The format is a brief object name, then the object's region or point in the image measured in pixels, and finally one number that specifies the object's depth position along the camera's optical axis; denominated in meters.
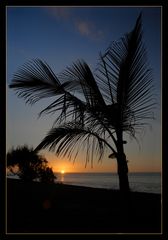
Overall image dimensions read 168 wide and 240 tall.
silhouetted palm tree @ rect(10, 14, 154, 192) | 2.40
